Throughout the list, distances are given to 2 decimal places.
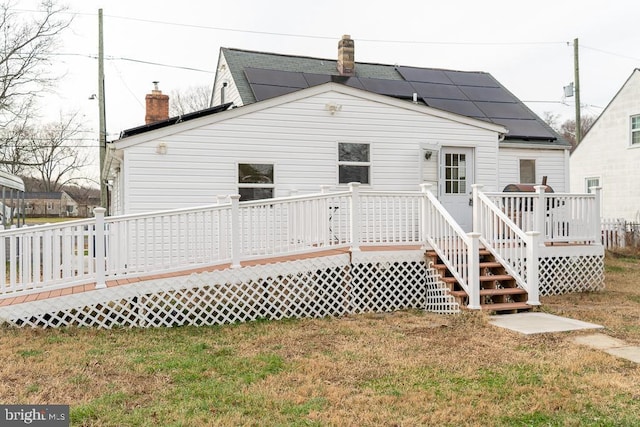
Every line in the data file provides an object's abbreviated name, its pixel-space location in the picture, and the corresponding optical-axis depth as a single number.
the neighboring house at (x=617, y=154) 19.12
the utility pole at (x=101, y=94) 16.75
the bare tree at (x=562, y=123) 46.06
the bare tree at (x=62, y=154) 30.71
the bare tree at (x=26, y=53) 19.03
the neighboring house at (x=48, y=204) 53.11
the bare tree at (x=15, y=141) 19.97
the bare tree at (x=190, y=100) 39.81
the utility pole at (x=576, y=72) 21.01
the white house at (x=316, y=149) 9.45
